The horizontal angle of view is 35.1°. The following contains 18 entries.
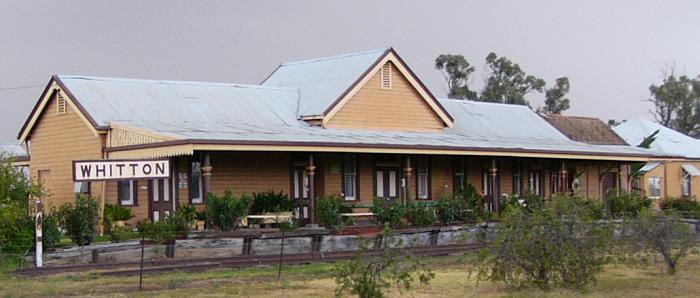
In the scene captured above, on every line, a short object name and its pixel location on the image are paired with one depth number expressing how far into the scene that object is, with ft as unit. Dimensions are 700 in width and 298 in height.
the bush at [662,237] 66.90
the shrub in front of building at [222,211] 89.56
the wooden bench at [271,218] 95.04
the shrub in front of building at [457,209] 106.32
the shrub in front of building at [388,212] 100.07
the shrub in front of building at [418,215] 101.30
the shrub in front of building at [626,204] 120.47
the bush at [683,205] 127.85
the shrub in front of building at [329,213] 97.14
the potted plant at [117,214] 94.14
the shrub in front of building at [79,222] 78.59
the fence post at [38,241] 68.39
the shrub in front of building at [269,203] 100.07
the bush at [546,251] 57.82
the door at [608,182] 149.36
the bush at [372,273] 50.06
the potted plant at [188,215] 85.46
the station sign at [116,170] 59.57
